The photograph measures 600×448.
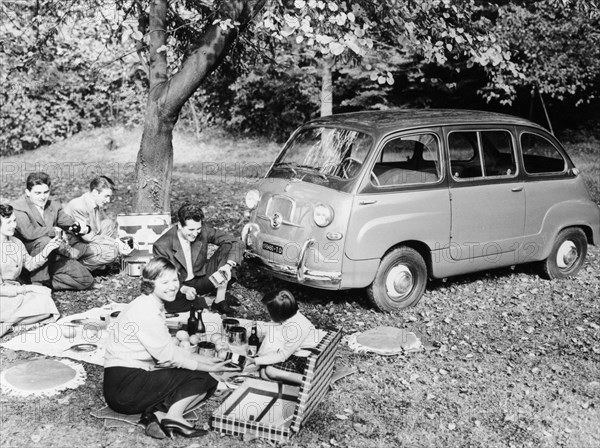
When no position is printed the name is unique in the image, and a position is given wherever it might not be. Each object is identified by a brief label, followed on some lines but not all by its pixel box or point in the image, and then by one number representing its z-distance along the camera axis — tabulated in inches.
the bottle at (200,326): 246.0
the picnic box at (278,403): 187.0
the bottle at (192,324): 242.7
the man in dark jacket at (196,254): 273.1
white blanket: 241.0
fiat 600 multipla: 273.6
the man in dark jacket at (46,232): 288.5
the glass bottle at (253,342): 233.5
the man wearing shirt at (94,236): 312.7
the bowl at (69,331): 254.8
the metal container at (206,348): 221.9
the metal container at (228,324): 243.9
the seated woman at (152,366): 185.9
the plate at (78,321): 267.7
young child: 203.3
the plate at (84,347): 243.3
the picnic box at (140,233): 328.5
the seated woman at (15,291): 259.0
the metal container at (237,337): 239.9
